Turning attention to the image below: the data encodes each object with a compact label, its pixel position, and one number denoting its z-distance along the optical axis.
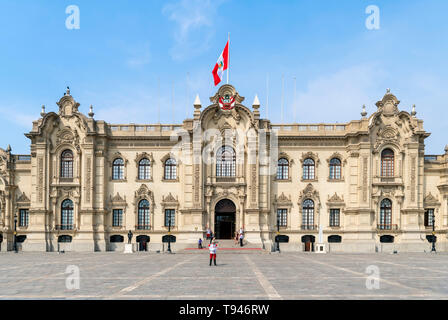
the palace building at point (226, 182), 45.28
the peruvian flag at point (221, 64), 45.47
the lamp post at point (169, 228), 42.30
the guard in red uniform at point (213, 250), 26.17
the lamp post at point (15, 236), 43.34
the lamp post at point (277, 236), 42.65
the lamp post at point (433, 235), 43.20
